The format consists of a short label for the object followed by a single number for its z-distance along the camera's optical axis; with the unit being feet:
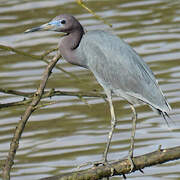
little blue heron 43.16
